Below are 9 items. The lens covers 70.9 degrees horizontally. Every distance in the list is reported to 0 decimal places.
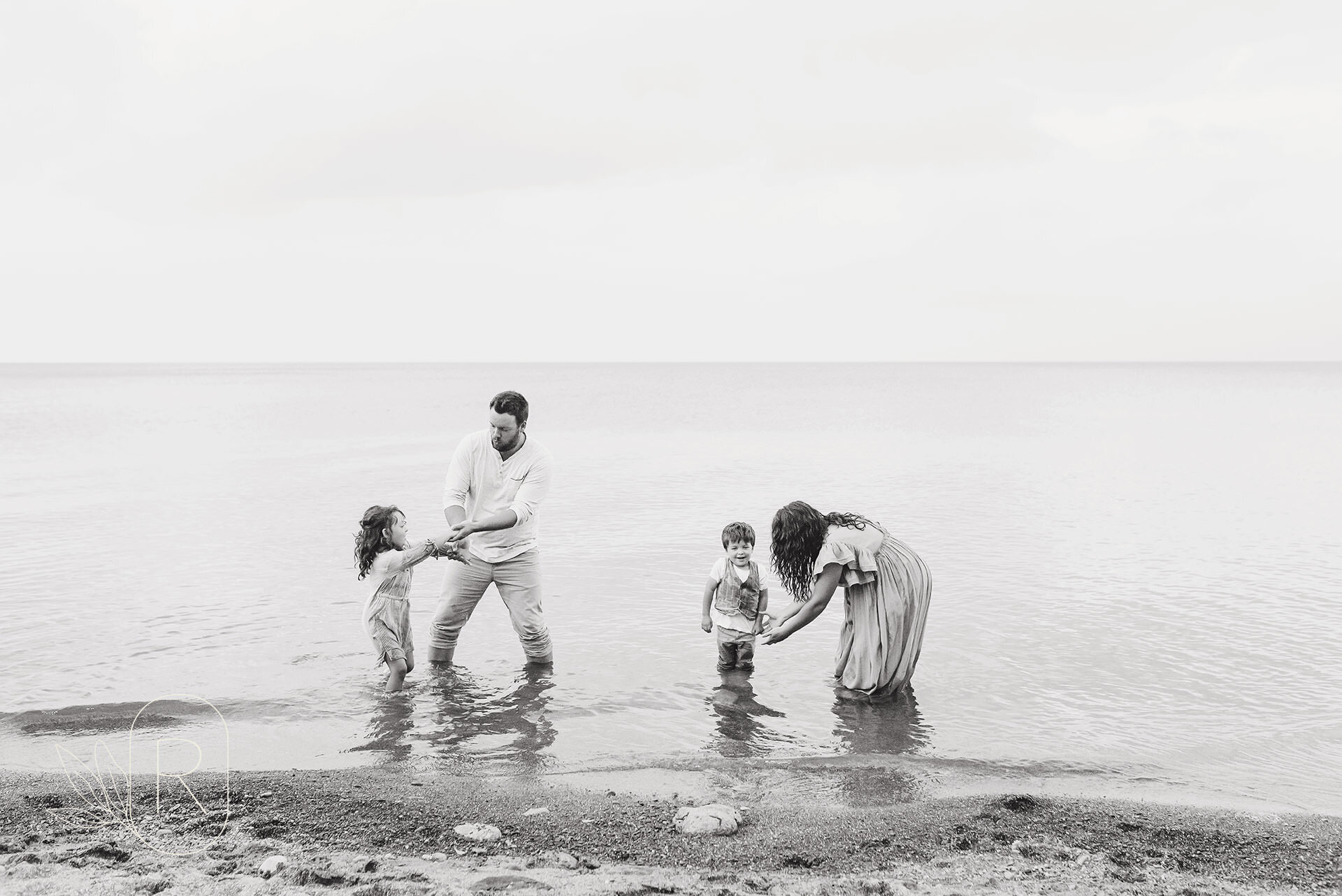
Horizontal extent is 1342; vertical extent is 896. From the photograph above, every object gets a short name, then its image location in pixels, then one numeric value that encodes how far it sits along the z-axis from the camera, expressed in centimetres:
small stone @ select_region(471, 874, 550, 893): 367
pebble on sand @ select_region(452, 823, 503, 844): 425
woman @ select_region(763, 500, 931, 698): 607
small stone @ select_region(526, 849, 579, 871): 397
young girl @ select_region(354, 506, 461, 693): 646
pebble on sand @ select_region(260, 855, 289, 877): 379
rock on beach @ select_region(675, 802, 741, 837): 436
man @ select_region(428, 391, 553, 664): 648
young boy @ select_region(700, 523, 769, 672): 659
